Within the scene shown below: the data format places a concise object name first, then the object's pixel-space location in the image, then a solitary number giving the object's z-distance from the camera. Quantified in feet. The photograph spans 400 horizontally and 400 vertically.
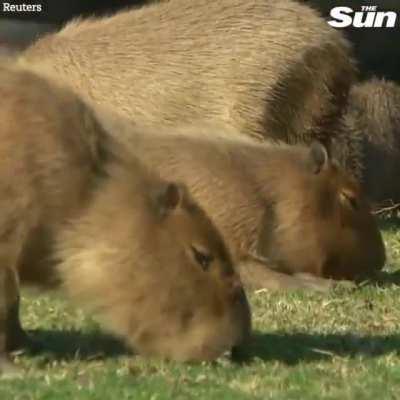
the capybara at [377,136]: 68.64
